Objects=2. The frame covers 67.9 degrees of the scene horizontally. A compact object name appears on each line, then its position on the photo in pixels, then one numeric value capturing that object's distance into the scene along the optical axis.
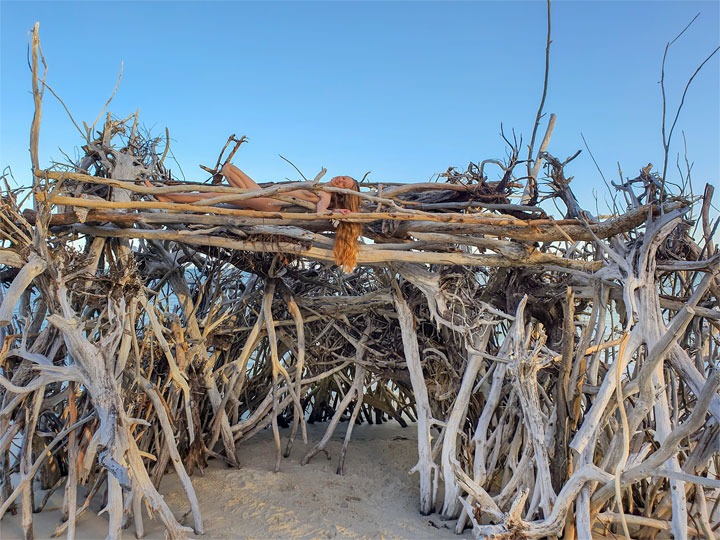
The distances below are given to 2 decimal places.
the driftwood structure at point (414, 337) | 2.99
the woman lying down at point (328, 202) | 3.52
